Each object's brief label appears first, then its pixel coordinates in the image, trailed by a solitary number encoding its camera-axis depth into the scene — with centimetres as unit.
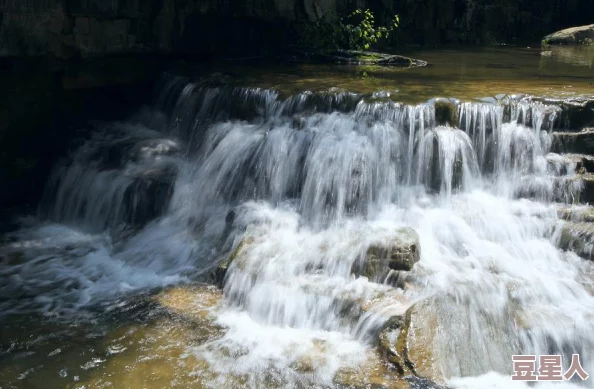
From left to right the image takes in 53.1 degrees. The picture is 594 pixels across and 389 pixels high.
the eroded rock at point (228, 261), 546
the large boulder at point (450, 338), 427
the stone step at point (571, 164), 590
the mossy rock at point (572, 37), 1500
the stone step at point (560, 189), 572
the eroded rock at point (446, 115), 644
